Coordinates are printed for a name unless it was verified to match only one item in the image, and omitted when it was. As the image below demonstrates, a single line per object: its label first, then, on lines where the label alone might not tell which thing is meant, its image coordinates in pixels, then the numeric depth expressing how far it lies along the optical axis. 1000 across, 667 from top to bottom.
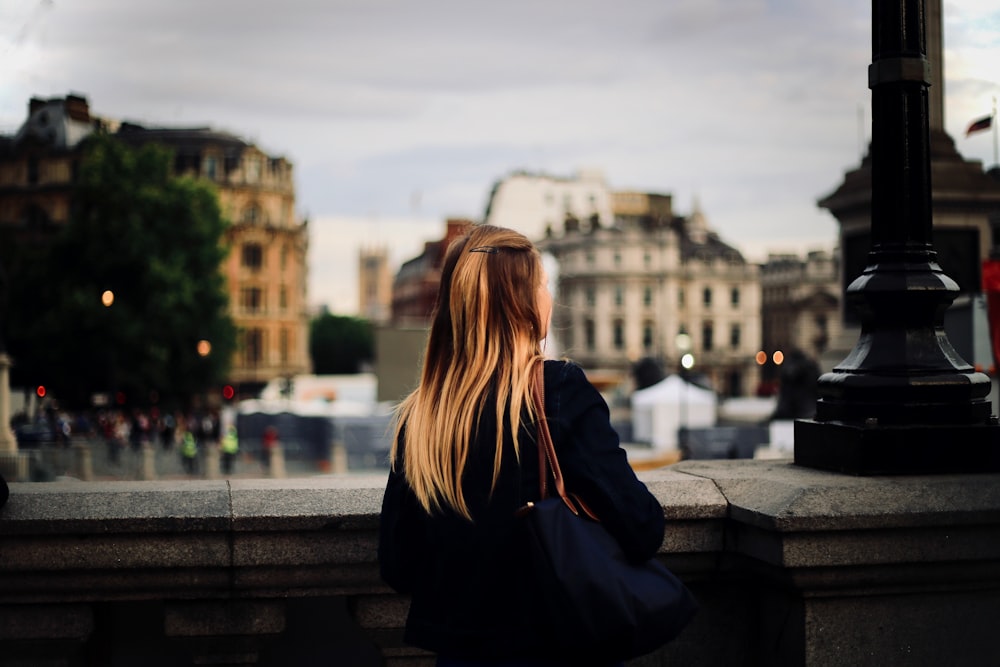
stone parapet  3.64
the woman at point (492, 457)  2.71
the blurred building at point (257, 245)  83.88
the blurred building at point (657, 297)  106.12
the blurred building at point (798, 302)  116.06
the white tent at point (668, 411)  34.00
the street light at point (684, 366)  28.86
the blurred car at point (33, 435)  35.16
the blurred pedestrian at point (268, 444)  35.32
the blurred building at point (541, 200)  118.31
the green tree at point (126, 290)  52.00
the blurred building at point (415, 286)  138.88
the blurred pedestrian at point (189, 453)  33.19
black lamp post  4.06
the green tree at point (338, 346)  136.62
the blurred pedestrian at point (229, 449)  32.53
